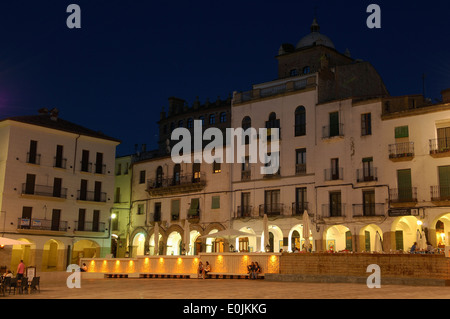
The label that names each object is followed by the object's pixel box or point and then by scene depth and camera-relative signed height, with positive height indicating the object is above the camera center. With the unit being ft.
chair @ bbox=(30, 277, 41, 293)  73.61 -2.38
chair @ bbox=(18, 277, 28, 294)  72.23 -2.36
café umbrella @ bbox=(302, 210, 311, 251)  102.99 +7.16
